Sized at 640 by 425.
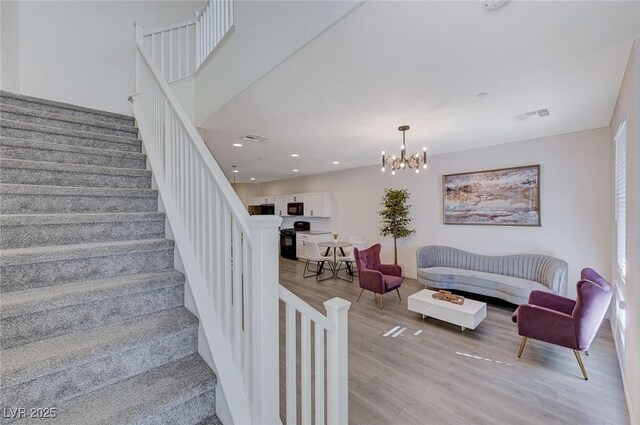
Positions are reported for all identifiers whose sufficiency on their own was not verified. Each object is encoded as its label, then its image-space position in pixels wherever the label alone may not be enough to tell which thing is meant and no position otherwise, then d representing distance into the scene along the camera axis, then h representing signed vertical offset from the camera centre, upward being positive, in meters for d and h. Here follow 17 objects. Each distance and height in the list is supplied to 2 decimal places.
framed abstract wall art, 4.26 +0.15
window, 2.42 +0.06
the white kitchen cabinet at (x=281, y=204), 8.94 +0.14
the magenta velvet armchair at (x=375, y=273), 4.11 -1.10
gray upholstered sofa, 3.65 -1.10
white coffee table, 3.16 -1.30
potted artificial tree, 5.64 -0.18
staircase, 1.09 -0.43
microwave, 8.22 -0.01
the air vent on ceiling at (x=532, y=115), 3.03 +1.05
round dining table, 5.83 -0.82
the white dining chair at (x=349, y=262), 5.94 -1.25
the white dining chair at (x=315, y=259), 5.89 -1.14
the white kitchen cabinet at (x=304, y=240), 7.43 -0.90
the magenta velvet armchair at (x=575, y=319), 2.29 -1.06
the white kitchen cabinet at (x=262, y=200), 9.70 +0.31
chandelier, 3.51 +0.61
